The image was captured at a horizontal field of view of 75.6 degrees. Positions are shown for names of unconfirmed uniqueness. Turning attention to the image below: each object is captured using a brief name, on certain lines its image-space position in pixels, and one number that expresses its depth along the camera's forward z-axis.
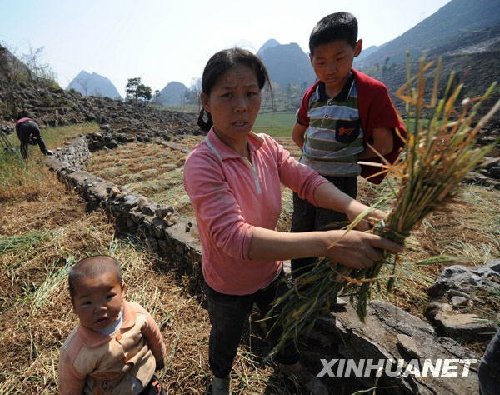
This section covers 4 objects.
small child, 1.45
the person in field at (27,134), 8.66
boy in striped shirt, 1.85
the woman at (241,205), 1.17
